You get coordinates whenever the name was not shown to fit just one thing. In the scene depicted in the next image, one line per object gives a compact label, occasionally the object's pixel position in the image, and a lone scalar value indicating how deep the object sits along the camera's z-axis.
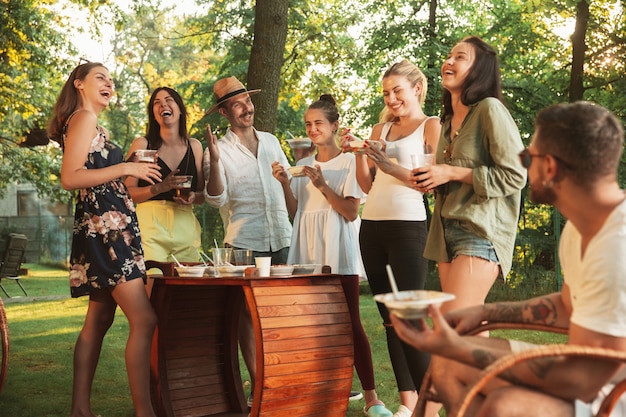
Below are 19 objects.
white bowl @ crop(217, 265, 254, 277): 4.58
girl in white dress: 5.12
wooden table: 4.21
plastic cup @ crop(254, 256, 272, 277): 4.43
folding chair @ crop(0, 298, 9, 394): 5.00
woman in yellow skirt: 5.34
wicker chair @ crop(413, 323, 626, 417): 2.23
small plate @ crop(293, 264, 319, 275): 4.57
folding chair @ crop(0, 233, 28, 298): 14.98
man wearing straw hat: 5.62
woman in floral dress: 4.65
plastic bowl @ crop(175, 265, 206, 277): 4.68
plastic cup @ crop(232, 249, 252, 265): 4.68
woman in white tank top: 4.61
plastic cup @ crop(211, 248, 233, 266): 4.78
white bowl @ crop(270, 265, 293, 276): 4.49
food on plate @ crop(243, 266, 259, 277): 4.44
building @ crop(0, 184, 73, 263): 28.06
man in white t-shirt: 2.31
